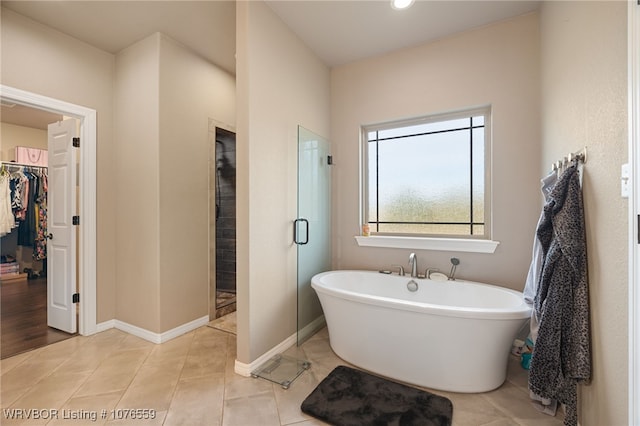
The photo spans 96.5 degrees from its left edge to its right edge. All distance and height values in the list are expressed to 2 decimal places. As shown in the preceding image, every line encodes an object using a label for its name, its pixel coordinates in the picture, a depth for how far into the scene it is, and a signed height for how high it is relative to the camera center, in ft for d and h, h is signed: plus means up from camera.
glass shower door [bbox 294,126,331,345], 8.58 -0.32
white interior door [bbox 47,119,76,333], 9.00 -0.48
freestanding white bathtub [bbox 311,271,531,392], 5.84 -2.75
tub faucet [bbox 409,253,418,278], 8.61 -1.62
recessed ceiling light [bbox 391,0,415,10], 6.89 +5.06
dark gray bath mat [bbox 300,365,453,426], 5.30 -3.87
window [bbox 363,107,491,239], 8.79 +1.18
